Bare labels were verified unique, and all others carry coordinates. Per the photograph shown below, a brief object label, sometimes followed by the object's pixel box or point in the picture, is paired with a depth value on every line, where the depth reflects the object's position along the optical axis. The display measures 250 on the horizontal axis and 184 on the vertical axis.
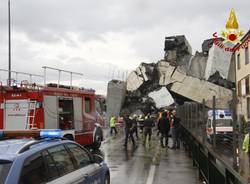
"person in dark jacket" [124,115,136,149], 22.41
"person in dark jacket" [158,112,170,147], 21.39
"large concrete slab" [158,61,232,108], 47.34
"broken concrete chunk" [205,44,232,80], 48.69
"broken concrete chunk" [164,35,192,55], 54.47
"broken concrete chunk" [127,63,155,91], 52.22
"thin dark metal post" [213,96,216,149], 8.96
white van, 8.73
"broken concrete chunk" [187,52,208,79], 53.00
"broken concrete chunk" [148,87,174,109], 47.53
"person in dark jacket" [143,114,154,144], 23.93
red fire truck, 16.08
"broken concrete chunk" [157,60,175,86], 49.18
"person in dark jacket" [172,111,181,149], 21.19
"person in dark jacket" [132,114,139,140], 23.83
